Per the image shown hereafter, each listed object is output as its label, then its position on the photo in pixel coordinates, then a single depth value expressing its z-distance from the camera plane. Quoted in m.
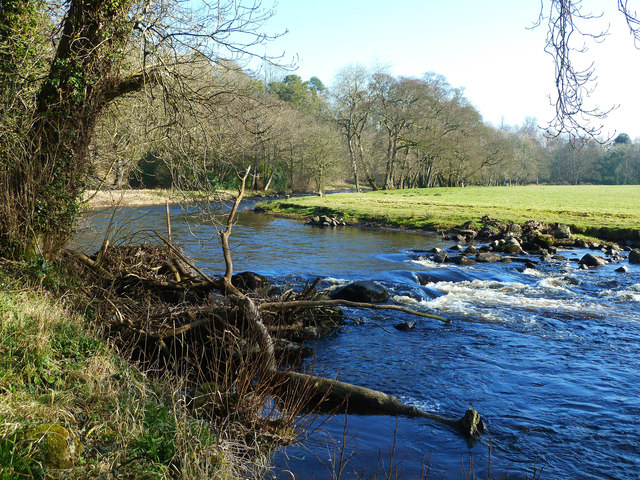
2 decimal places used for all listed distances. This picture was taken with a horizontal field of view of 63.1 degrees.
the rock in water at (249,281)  12.09
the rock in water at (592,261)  19.67
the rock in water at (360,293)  12.93
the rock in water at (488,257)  20.81
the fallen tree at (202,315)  6.82
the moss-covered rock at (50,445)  3.67
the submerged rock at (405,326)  11.08
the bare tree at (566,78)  5.55
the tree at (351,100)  54.06
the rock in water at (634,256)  20.54
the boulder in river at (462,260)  20.00
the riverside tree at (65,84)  8.09
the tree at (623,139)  94.17
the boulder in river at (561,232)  25.91
